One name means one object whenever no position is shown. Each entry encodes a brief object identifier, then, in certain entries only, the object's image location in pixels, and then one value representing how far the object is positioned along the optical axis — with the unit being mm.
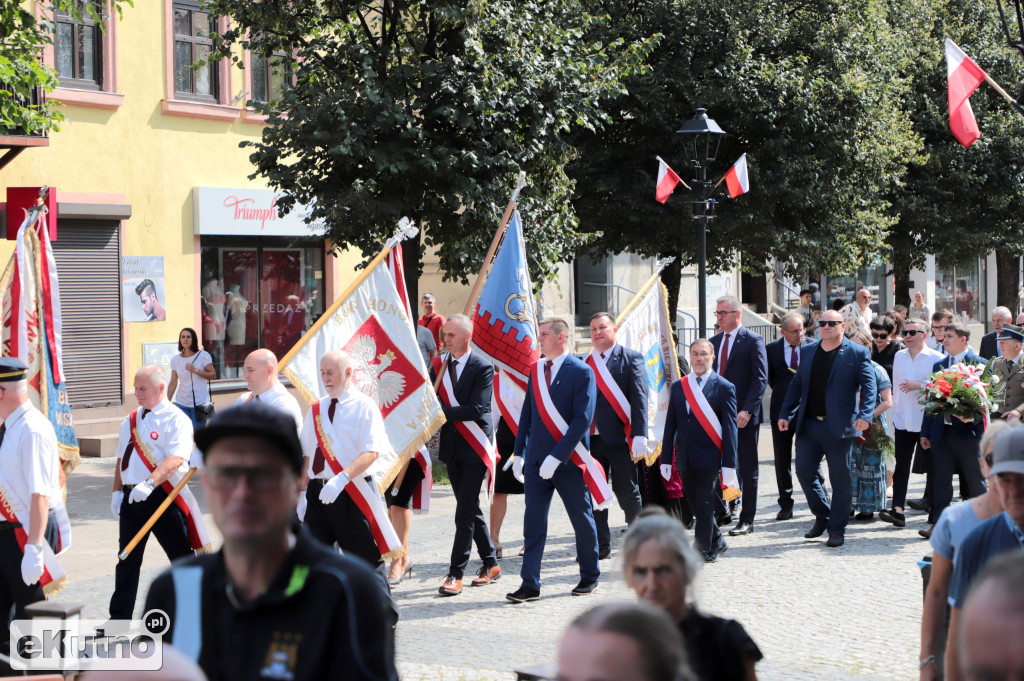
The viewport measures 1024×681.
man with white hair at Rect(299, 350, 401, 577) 7312
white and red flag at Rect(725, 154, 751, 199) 16234
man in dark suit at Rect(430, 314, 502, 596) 9164
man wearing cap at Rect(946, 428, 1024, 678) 3980
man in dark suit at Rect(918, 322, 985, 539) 10609
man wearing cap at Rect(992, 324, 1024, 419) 11258
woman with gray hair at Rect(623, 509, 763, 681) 3492
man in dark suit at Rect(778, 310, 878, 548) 10664
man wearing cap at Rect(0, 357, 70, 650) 6324
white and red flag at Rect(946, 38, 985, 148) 15414
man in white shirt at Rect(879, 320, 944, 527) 11477
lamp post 15039
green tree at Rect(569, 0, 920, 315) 18906
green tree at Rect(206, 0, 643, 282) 13367
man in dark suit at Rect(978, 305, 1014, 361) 14195
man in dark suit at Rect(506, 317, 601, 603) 8578
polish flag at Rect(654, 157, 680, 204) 16453
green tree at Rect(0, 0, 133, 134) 11766
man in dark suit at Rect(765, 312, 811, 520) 12539
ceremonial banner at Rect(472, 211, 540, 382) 10555
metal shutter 17781
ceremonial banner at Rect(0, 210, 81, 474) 7492
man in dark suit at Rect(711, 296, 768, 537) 11453
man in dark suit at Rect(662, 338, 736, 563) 9797
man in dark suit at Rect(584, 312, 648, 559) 9891
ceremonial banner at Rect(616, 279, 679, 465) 11586
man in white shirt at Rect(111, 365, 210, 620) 7312
